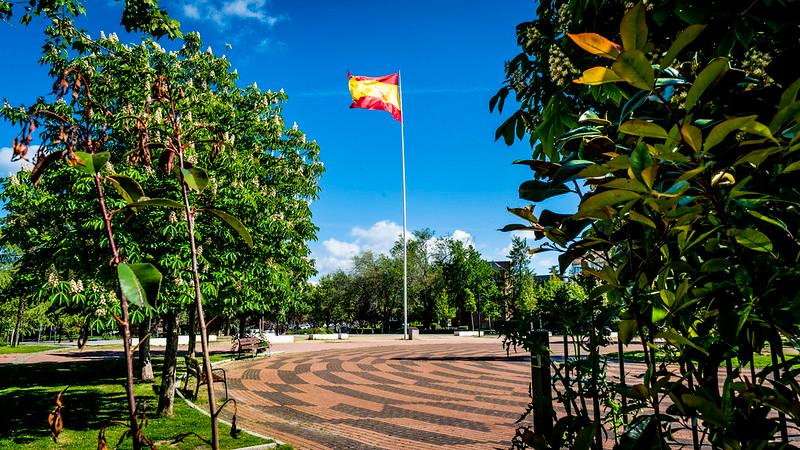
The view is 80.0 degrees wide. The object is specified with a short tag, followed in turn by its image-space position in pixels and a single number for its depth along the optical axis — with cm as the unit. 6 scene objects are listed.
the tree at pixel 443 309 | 5611
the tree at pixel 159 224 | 736
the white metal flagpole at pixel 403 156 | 3616
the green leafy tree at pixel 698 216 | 88
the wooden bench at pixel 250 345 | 2325
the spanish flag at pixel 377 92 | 2775
